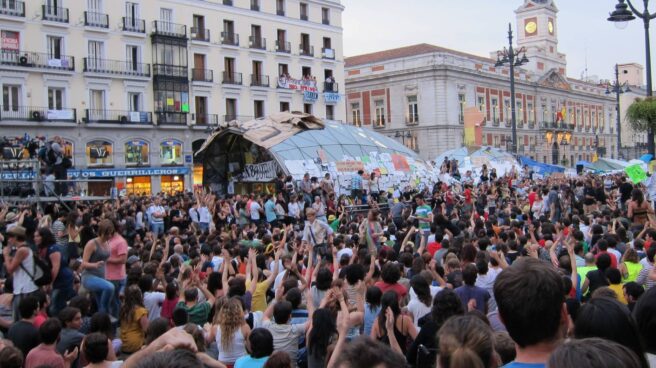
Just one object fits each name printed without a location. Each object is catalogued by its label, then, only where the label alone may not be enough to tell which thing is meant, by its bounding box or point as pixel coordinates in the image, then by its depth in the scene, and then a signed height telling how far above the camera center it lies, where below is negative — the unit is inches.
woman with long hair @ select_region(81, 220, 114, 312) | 350.9 -40.3
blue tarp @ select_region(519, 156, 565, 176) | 1482.5 +11.8
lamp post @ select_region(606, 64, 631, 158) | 1665.8 +210.6
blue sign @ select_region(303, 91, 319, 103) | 1969.7 +251.2
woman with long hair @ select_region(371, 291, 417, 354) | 237.8 -52.1
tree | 679.1 +56.0
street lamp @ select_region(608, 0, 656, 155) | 589.9 +138.4
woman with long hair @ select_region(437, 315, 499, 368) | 138.7 -35.6
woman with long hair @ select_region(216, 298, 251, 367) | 248.7 -56.2
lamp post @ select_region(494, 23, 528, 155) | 1222.3 +217.0
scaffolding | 673.0 +6.7
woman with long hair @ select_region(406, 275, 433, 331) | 258.8 -47.9
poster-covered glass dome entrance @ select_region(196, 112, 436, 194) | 1032.8 +43.1
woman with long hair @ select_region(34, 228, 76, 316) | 337.0 -43.5
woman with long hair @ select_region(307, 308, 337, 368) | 232.7 -53.8
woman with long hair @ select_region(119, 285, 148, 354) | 294.2 -58.8
